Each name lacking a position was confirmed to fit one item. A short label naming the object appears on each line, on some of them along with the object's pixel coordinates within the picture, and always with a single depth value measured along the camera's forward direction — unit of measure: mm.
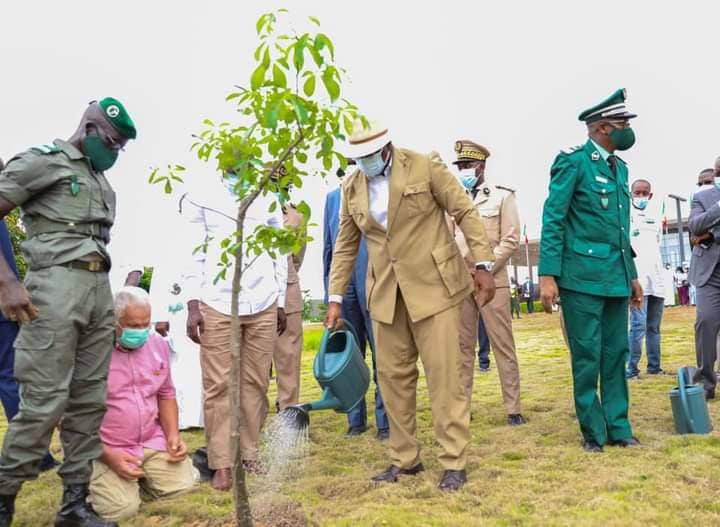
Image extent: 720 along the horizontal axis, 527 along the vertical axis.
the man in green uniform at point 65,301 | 3195
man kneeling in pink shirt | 3781
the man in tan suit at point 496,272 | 5461
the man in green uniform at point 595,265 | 4492
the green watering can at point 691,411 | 4672
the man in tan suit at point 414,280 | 3896
